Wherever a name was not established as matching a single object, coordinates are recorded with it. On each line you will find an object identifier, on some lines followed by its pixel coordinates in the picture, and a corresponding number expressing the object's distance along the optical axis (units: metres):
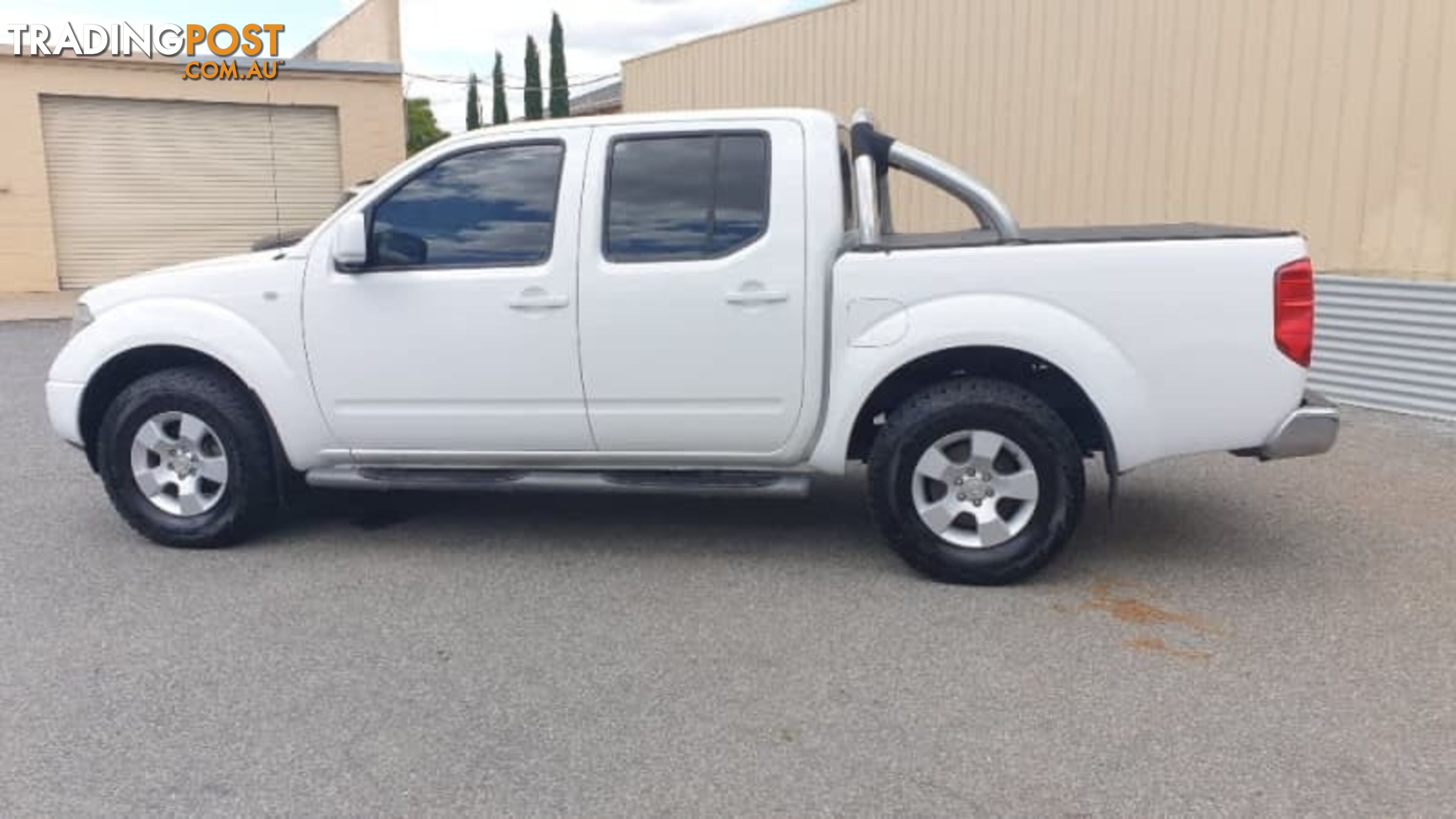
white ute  4.52
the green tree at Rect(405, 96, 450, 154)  40.66
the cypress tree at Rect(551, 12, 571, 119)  37.59
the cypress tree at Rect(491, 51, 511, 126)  41.78
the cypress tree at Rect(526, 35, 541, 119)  38.88
